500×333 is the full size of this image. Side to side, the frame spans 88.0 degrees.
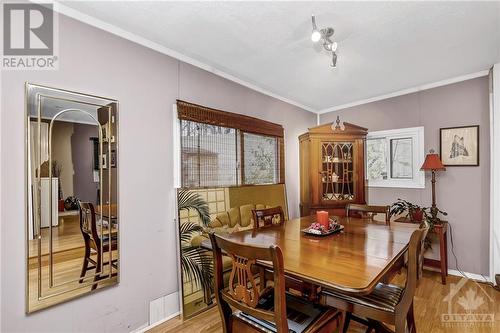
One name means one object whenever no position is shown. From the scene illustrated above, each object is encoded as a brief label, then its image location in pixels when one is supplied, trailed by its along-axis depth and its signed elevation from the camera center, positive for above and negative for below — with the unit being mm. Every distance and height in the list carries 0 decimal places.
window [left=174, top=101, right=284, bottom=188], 2506 +209
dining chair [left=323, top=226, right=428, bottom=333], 1331 -780
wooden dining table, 1170 -508
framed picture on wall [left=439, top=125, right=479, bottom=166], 3031 +236
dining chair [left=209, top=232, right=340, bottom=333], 1156 -699
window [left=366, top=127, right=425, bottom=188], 3451 +112
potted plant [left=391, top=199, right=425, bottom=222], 3211 -571
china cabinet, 3682 -17
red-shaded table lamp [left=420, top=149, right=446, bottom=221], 3045 -21
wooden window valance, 2482 +539
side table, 2938 -947
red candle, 2022 -414
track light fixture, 1904 +999
